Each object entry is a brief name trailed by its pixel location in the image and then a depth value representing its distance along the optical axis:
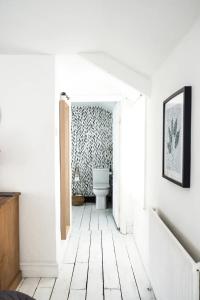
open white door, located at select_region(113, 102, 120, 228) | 3.39
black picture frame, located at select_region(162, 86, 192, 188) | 1.22
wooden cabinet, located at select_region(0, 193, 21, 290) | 1.74
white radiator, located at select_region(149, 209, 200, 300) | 1.02
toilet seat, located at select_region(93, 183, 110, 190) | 4.42
